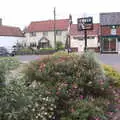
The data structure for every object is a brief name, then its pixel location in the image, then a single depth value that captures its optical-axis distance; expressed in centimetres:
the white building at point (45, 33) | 3755
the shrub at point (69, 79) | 373
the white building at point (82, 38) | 3258
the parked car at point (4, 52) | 2609
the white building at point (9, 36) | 3709
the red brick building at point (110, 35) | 2790
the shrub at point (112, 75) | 470
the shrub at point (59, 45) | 3358
